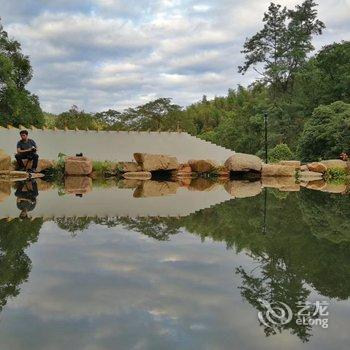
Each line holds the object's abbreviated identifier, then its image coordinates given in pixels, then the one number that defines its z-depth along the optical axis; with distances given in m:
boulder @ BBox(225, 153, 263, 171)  18.11
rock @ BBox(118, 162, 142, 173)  18.50
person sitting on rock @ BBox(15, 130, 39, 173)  15.91
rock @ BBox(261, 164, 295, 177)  18.04
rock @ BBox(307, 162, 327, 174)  19.06
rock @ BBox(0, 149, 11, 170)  15.60
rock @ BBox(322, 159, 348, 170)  19.11
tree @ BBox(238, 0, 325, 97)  32.38
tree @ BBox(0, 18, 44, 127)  28.95
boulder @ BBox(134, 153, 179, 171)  18.06
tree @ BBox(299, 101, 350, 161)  22.25
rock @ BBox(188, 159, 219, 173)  19.28
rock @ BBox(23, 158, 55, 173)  17.39
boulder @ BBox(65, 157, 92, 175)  17.42
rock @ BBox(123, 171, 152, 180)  17.64
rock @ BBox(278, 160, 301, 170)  19.59
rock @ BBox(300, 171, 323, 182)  18.14
